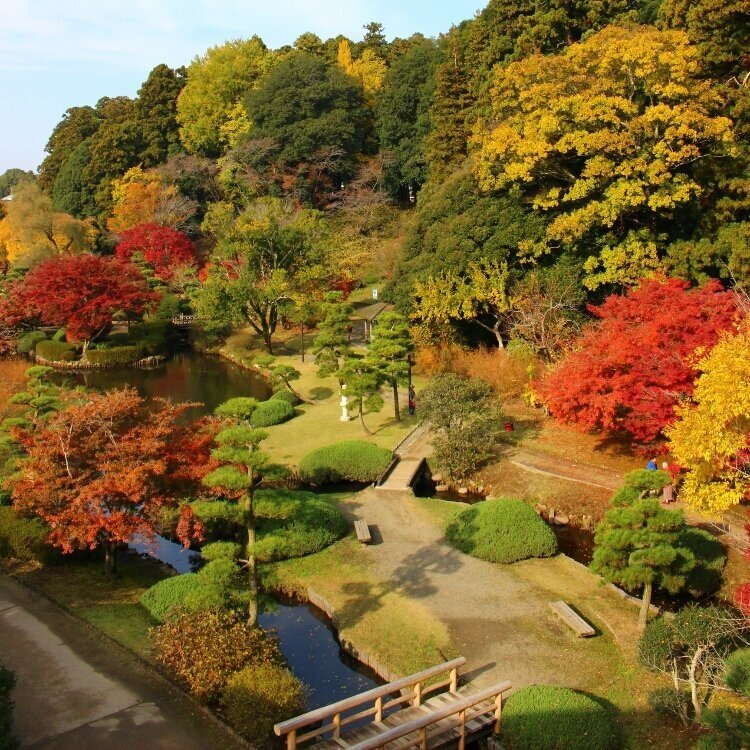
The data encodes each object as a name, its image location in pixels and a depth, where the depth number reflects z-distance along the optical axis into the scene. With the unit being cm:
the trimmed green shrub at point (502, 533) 1748
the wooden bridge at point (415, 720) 1059
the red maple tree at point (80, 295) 3900
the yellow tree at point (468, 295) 3039
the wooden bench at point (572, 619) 1425
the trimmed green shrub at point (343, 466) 2302
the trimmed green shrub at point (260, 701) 1137
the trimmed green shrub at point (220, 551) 1364
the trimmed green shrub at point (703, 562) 1599
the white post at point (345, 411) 2764
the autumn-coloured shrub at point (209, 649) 1220
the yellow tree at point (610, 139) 2627
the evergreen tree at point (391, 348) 2602
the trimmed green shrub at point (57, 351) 4162
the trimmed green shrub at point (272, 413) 2812
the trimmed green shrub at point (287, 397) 2978
